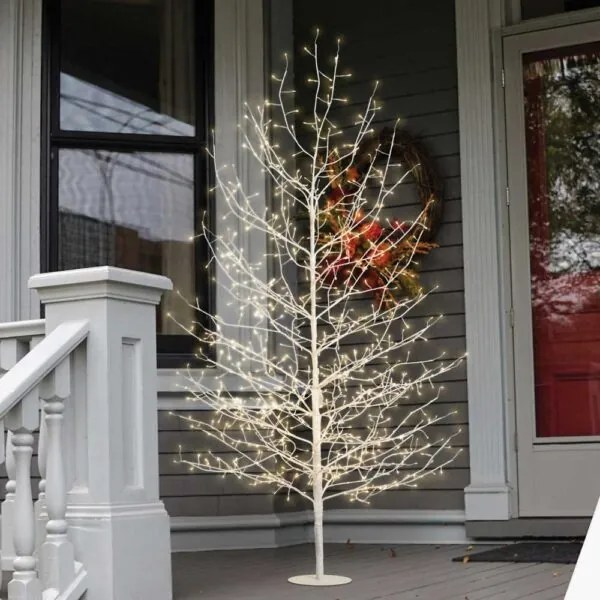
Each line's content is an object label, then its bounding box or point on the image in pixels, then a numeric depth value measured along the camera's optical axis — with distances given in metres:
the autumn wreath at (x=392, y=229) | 4.93
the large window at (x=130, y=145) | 4.91
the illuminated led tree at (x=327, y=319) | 4.87
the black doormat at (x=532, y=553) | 4.03
